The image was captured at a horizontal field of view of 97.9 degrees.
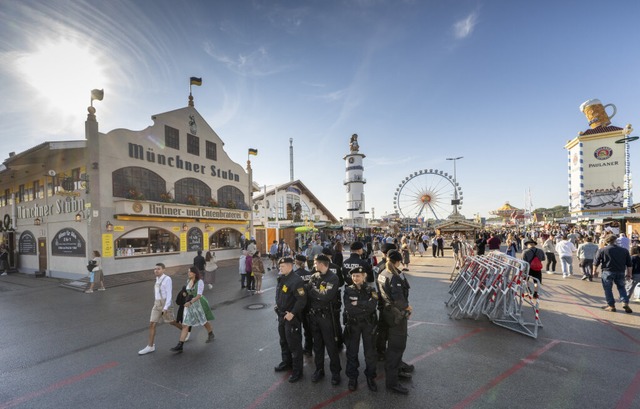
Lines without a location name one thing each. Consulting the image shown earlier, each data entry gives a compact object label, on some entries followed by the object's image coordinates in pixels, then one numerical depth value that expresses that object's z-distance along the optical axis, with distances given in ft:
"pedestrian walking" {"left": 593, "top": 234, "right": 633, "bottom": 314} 23.31
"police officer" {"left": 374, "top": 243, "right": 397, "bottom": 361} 15.90
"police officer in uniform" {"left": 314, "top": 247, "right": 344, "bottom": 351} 16.38
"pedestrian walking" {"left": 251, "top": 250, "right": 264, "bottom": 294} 35.76
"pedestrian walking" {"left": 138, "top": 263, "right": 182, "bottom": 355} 18.89
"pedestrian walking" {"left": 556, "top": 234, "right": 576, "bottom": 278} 38.19
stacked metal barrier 21.13
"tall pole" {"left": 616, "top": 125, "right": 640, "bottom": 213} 111.45
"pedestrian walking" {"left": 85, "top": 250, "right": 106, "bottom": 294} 40.91
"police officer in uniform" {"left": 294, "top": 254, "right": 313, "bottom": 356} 16.10
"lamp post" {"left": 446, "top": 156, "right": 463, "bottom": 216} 150.51
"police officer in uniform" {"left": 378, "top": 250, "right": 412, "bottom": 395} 13.56
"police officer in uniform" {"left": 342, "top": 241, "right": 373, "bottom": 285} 22.10
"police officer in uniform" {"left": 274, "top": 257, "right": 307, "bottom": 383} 14.98
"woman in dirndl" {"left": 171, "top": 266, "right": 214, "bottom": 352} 19.11
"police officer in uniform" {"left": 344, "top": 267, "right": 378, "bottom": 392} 13.74
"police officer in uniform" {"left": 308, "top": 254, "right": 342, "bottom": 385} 14.55
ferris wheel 158.20
